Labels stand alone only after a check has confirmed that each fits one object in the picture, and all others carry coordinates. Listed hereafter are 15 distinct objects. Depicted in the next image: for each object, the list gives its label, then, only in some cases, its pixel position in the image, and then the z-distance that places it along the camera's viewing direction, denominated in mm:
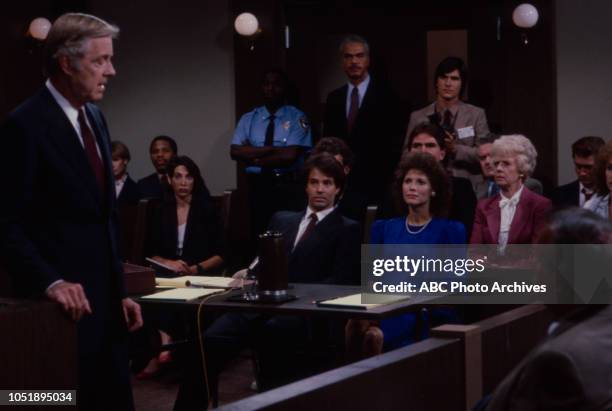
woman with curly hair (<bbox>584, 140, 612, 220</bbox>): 8156
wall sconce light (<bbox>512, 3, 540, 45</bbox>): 13094
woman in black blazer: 11359
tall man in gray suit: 10640
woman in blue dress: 8332
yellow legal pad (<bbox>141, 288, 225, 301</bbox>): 7392
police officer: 12291
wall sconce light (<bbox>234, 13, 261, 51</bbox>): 14134
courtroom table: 6677
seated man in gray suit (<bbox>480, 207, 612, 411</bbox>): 3274
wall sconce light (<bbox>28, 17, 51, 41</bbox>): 14883
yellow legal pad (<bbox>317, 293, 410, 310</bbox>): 6795
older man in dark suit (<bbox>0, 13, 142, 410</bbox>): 4854
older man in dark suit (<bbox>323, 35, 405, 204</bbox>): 11313
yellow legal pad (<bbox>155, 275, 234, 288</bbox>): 8087
